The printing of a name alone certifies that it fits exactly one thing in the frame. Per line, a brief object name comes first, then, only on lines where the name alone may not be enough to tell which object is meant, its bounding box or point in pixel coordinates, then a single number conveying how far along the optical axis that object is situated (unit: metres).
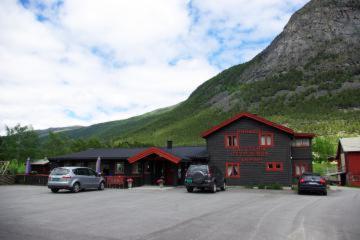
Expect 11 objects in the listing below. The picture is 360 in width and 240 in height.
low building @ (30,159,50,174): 47.78
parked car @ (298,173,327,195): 23.25
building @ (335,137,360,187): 37.56
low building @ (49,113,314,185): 30.12
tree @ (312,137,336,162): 63.66
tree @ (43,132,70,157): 81.75
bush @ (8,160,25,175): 53.61
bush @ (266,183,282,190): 28.08
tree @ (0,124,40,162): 67.56
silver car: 23.02
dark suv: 23.56
